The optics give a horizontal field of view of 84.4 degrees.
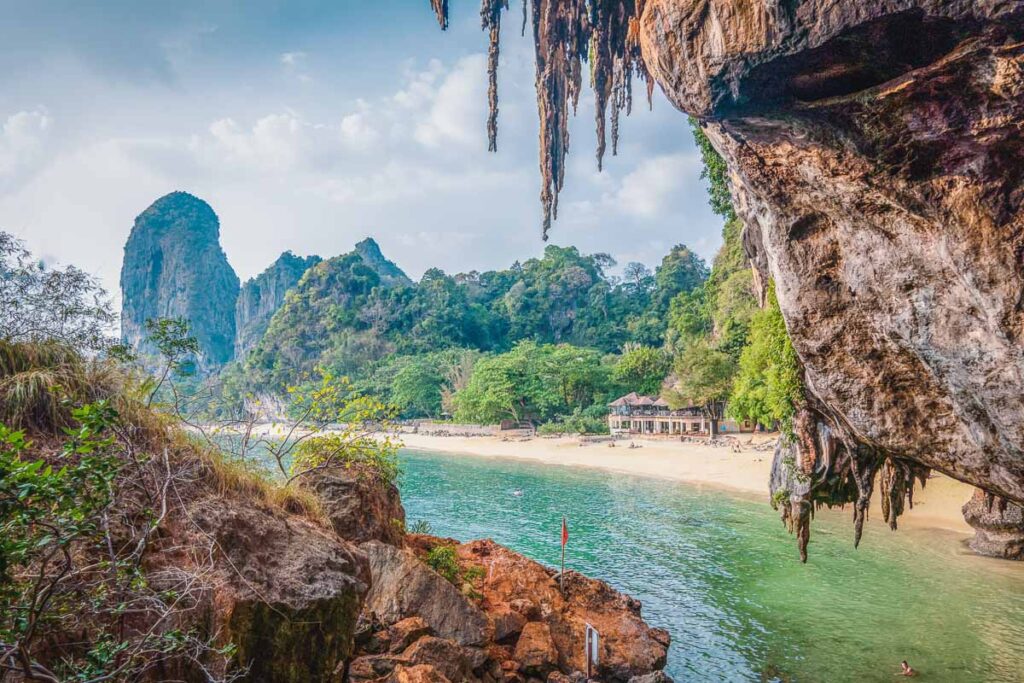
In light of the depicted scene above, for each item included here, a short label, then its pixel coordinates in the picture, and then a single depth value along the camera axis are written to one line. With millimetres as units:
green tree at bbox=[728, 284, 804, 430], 10133
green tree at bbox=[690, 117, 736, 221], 17125
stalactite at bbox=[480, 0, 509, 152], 8164
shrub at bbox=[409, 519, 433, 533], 11930
